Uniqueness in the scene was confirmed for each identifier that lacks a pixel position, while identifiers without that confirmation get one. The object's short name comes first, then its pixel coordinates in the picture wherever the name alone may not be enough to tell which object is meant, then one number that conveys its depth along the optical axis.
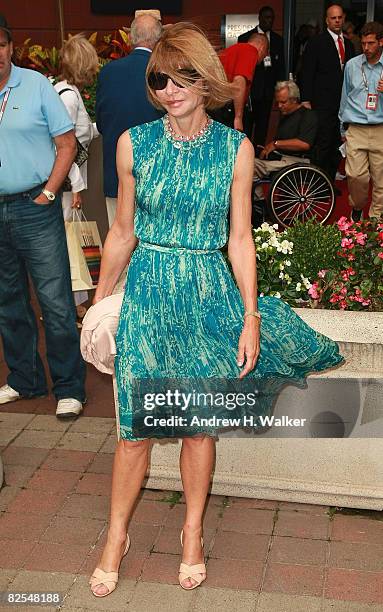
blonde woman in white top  6.59
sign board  15.34
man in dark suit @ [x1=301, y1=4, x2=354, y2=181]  10.30
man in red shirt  9.53
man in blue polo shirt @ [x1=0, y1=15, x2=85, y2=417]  4.93
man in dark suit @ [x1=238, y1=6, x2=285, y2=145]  12.11
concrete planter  4.00
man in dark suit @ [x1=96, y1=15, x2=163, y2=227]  6.16
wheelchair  9.37
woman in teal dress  3.46
